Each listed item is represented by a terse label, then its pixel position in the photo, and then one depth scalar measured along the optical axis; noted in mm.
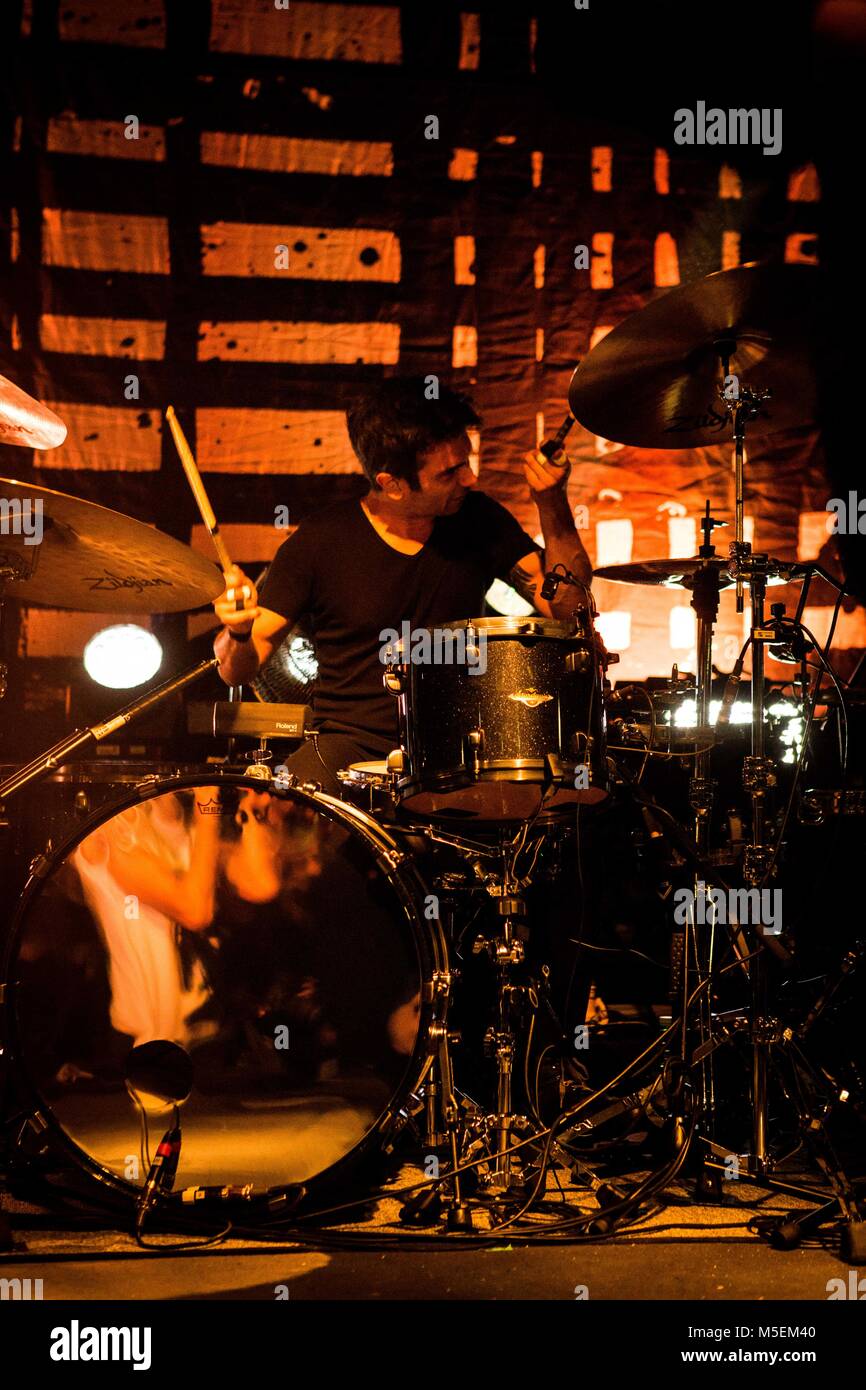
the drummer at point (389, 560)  3541
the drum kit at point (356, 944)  2717
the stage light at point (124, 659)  4234
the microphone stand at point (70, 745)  2998
